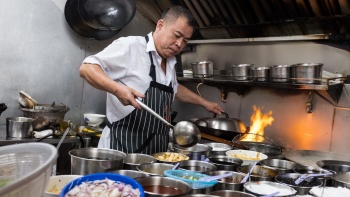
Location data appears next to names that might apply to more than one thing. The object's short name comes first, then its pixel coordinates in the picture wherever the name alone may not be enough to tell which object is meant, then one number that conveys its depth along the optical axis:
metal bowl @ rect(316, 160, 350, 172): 2.33
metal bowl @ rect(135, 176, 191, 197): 1.58
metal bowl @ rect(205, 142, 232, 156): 2.83
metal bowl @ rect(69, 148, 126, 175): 1.76
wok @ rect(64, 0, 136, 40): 4.07
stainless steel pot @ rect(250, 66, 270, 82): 3.45
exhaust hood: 3.17
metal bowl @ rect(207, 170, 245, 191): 1.72
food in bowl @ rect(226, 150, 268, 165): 2.53
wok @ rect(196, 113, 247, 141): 3.22
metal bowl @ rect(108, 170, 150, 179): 1.76
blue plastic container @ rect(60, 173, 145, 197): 1.44
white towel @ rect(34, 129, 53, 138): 3.58
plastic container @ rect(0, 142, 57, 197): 0.96
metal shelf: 2.93
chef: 2.59
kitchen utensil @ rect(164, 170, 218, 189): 1.64
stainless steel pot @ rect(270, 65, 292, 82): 3.24
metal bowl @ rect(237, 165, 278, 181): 2.09
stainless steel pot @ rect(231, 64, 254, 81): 3.61
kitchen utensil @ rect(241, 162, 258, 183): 1.83
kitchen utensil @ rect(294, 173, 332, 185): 1.94
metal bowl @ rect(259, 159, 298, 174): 2.34
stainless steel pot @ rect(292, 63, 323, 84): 2.98
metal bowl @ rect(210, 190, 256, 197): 1.64
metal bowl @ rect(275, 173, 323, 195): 1.82
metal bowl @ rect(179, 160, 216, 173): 2.07
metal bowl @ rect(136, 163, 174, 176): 1.93
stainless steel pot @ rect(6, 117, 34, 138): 3.46
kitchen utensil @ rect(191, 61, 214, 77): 4.02
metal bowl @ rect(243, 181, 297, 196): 1.68
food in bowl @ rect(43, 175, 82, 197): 1.56
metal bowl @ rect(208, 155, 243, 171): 2.12
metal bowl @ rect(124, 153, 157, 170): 2.09
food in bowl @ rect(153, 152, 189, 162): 2.20
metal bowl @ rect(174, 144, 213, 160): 2.40
